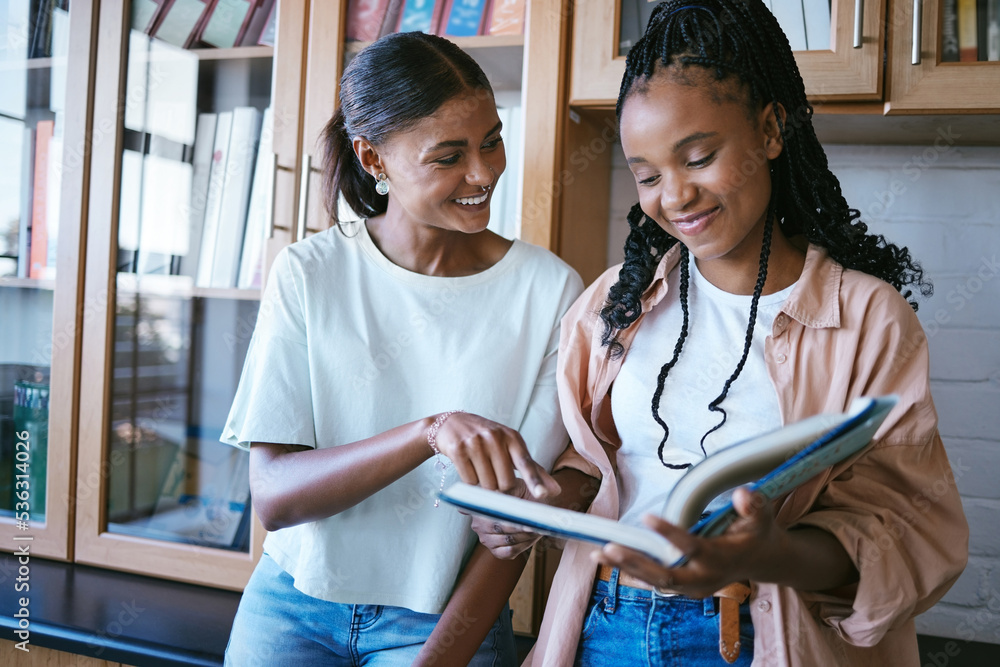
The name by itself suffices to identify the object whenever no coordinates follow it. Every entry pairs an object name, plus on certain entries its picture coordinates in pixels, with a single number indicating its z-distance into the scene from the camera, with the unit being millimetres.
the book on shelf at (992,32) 1140
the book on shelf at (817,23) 1175
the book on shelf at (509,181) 1386
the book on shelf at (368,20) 1426
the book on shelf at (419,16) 1416
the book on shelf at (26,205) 1662
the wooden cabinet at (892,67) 1130
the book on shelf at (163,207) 1602
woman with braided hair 791
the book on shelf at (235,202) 1571
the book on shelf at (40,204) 1649
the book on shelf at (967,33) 1143
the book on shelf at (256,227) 1545
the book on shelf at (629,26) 1265
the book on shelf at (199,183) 1606
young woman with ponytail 1057
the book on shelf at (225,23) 1529
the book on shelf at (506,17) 1349
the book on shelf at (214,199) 1591
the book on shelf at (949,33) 1146
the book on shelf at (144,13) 1559
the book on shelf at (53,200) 1635
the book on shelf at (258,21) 1505
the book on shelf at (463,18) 1382
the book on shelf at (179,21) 1575
